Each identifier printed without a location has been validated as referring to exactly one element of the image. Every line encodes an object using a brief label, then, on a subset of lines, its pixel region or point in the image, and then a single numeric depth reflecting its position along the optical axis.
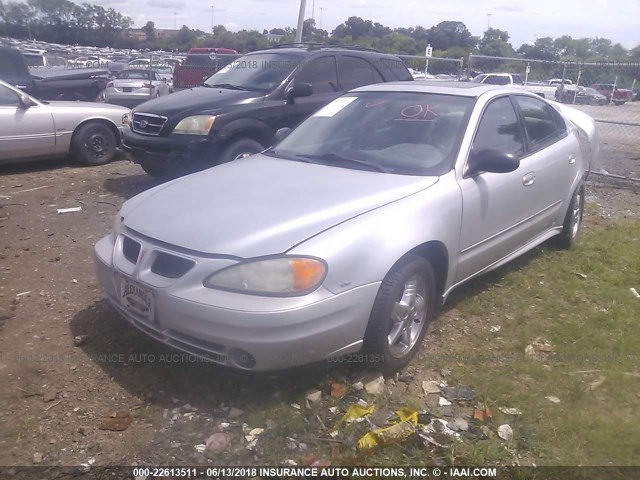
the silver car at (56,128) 8.00
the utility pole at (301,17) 19.19
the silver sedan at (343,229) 2.96
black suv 6.83
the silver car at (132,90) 15.27
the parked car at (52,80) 11.06
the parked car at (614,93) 17.80
